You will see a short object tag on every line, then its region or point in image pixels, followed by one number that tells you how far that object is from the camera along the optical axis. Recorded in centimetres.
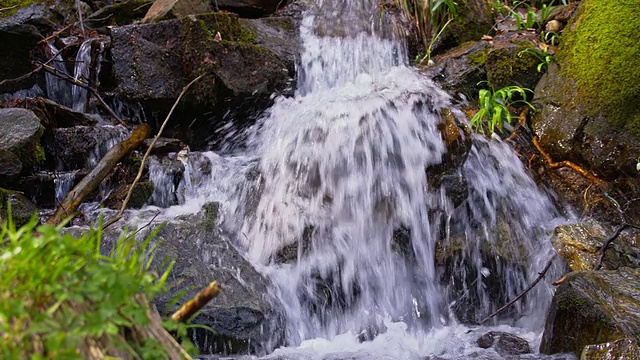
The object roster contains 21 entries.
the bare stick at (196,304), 142
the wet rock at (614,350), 251
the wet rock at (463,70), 588
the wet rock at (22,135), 484
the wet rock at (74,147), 537
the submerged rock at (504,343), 341
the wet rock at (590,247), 379
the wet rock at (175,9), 674
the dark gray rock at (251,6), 786
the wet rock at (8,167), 475
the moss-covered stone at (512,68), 555
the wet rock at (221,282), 345
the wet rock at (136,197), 490
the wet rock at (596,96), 457
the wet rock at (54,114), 548
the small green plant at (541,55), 549
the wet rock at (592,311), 277
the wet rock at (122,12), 794
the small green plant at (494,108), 493
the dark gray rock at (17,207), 446
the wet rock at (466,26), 686
